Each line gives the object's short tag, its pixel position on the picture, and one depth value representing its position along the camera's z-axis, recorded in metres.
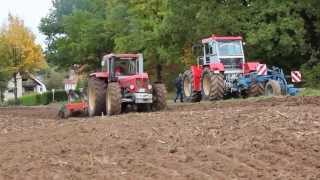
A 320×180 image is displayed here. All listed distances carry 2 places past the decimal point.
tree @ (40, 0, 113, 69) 63.66
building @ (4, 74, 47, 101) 107.01
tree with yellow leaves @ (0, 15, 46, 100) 60.06
